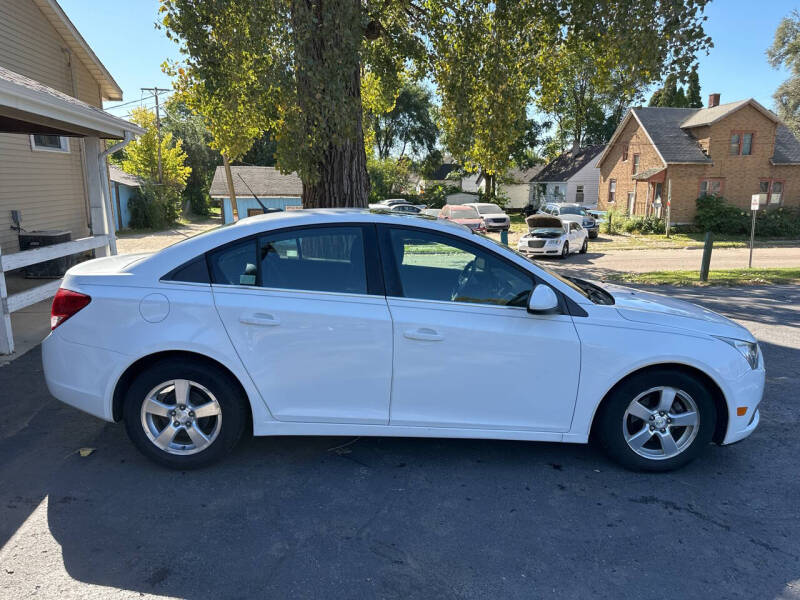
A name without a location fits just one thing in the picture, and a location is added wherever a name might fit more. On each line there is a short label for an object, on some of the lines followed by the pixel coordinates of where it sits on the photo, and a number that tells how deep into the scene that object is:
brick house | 31.53
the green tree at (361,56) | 7.59
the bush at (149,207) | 32.47
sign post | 15.20
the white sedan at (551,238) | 20.86
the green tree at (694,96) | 49.19
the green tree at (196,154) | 49.72
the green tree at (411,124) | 52.12
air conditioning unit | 11.37
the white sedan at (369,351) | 3.46
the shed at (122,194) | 30.99
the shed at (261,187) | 32.25
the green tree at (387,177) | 44.72
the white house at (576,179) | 47.06
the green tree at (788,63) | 45.00
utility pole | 37.34
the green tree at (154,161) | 37.07
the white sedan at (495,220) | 29.98
